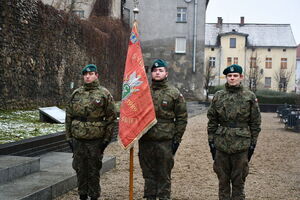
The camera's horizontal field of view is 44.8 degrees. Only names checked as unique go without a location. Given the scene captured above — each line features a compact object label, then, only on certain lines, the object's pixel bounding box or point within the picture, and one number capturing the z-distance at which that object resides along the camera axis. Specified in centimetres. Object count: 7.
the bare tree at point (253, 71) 3909
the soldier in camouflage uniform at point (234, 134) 475
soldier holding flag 497
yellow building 5028
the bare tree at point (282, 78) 4869
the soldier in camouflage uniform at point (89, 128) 496
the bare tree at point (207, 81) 3454
